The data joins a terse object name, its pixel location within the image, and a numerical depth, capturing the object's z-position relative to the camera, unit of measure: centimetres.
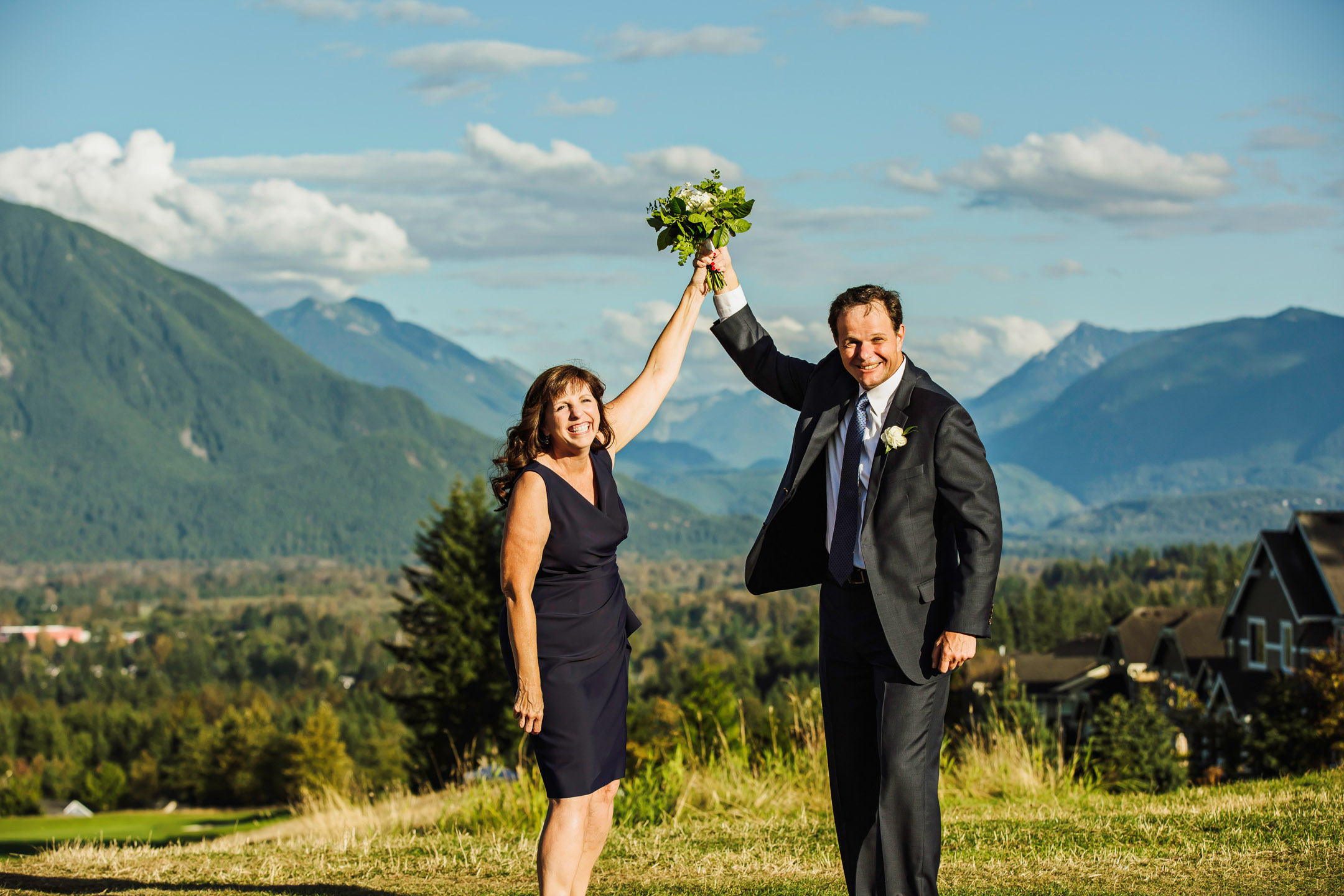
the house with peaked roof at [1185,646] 3409
